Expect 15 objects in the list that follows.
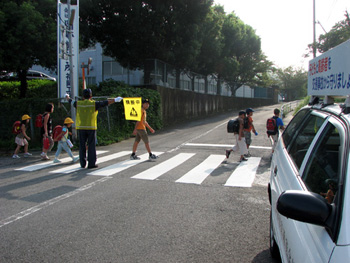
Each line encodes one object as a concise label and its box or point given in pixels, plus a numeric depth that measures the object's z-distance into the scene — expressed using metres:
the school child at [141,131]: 9.64
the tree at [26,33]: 13.52
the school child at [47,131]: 9.96
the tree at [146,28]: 19.51
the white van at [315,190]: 1.66
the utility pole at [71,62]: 12.34
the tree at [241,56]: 36.47
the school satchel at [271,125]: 9.59
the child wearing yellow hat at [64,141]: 9.30
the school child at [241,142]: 9.34
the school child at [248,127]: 9.84
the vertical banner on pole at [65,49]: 12.44
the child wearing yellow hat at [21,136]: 10.40
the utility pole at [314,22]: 29.12
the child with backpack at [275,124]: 9.60
